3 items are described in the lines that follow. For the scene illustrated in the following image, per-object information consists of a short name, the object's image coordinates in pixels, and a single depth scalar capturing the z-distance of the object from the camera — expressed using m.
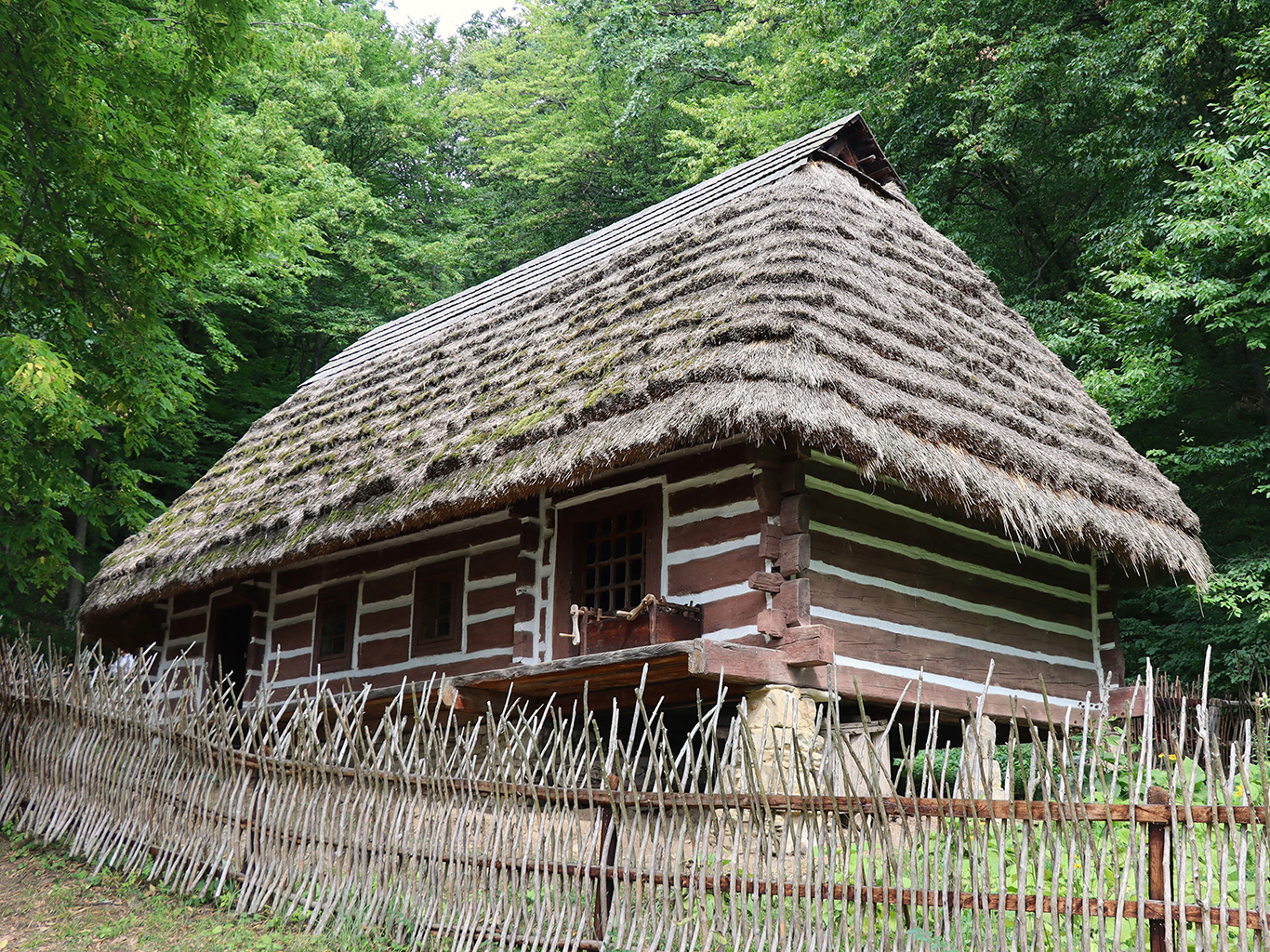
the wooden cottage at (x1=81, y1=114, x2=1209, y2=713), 8.20
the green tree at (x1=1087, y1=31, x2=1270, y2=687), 13.02
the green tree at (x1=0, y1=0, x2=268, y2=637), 8.77
